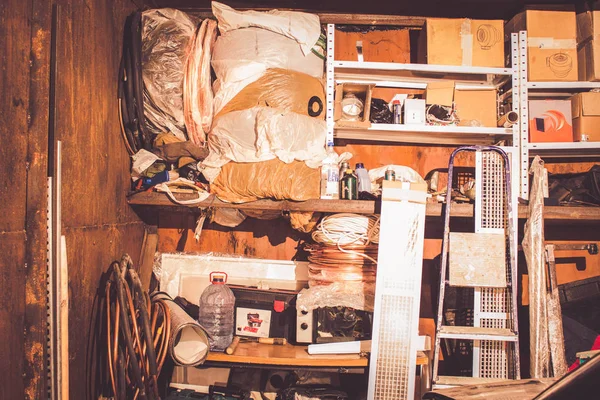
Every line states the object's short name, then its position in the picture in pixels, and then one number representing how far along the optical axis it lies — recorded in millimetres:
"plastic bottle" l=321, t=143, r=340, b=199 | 2561
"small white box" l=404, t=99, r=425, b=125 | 2678
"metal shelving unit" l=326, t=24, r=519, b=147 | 2652
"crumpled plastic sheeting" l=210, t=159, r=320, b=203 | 2430
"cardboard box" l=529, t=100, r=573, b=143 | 2725
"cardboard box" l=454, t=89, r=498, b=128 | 2721
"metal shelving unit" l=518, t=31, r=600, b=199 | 2635
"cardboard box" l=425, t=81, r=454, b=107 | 2699
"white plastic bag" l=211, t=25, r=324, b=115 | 2586
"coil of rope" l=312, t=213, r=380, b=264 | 2580
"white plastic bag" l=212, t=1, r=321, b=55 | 2617
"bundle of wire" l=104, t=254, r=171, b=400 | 2021
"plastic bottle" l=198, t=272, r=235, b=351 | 2570
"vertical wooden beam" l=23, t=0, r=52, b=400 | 1797
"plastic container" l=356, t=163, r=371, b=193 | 2650
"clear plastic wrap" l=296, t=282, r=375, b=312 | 2443
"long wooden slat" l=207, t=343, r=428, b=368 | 2330
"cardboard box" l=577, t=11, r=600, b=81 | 2598
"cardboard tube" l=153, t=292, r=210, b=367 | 2260
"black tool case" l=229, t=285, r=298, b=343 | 2543
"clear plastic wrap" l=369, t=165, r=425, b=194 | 2779
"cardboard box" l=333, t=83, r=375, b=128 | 2629
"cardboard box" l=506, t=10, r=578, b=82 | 2646
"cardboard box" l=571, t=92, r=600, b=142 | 2643
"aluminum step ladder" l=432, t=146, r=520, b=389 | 2475
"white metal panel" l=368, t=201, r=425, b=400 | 2389
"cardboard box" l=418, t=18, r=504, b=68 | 2676
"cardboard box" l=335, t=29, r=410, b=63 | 3088
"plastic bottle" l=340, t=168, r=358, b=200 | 2590
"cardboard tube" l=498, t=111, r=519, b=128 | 2609
